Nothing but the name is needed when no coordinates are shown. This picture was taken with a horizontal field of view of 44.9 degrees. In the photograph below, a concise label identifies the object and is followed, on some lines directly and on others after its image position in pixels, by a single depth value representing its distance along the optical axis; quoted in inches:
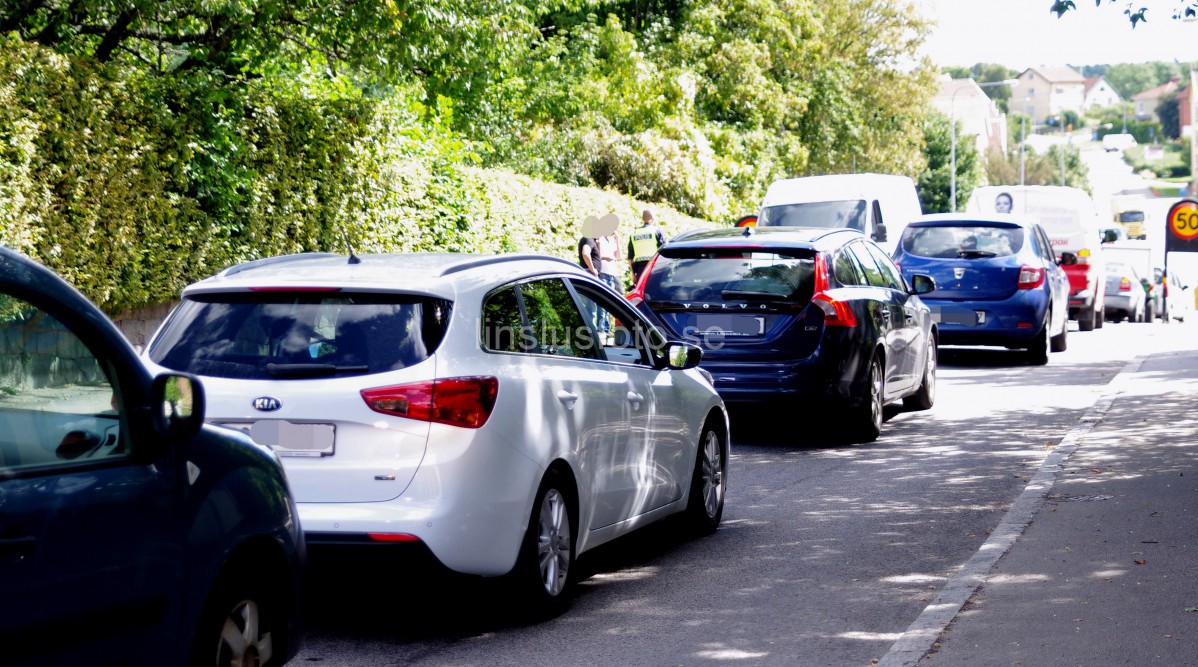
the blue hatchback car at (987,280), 728.3
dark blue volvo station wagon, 445.7
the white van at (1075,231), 1058.7
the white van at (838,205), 983.0
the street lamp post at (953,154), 2622.8
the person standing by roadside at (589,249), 781.3
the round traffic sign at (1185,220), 1216.2
